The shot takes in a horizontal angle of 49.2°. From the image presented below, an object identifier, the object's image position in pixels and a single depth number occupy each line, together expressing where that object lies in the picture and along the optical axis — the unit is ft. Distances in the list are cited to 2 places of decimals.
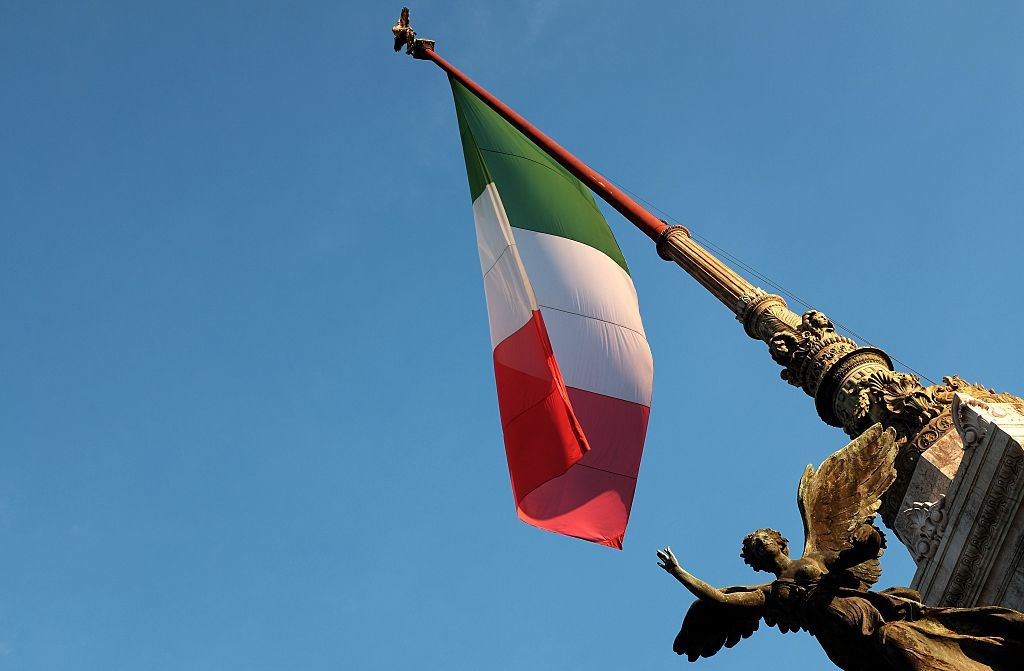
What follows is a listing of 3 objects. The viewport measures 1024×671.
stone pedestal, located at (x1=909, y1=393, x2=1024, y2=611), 35.94
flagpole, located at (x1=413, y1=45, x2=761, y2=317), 52.90
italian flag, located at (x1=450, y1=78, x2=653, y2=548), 54.34
